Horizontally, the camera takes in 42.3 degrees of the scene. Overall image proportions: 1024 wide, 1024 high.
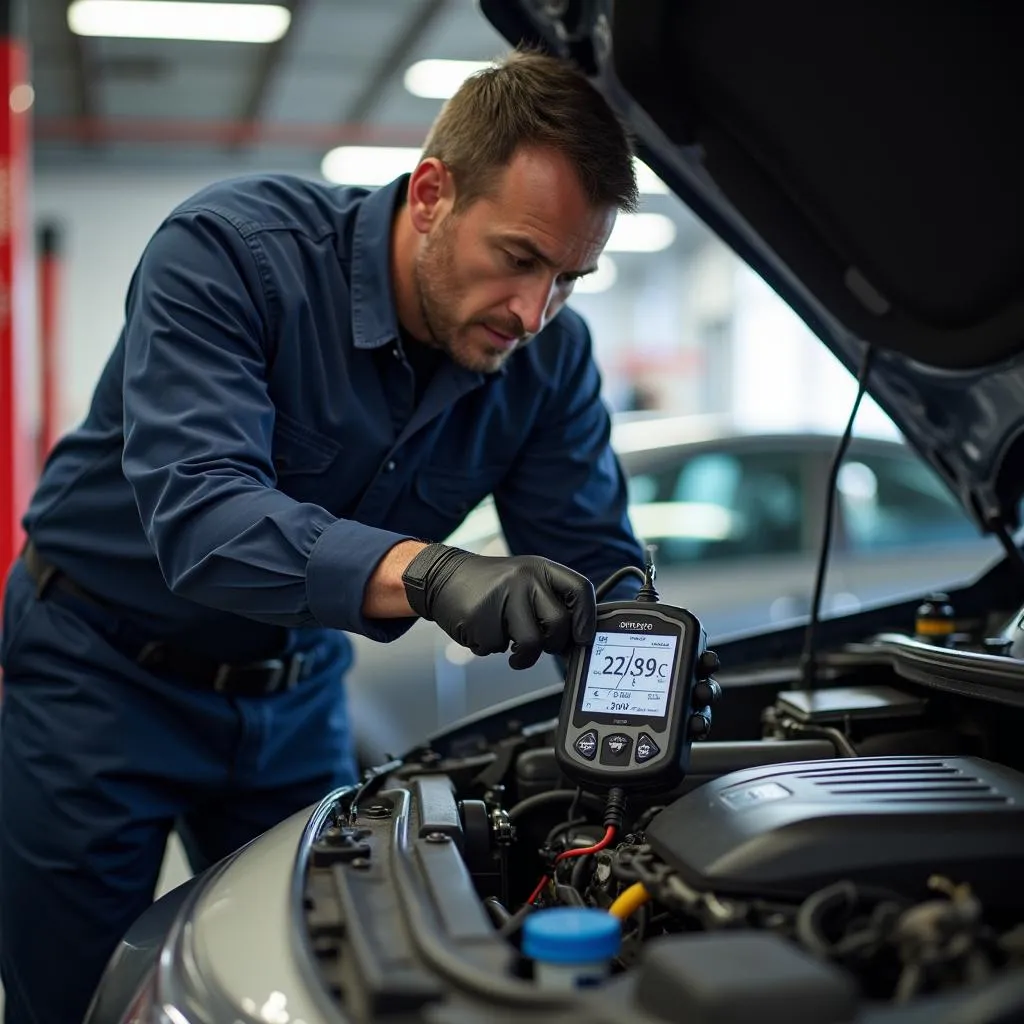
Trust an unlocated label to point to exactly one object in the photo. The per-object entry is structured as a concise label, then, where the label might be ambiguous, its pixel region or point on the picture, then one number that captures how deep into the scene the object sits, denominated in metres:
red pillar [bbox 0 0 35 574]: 4.70
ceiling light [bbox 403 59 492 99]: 8.43
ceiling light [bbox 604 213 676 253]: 12.76
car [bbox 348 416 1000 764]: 3.86
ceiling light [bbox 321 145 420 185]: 10.72
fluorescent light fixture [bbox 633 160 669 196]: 11.52
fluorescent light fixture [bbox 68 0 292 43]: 7.28
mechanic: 1.63
